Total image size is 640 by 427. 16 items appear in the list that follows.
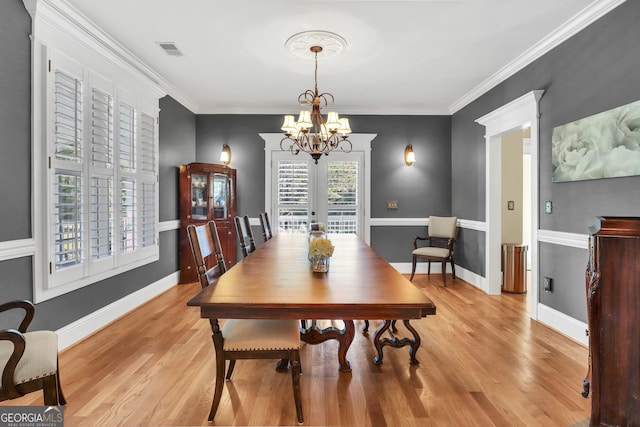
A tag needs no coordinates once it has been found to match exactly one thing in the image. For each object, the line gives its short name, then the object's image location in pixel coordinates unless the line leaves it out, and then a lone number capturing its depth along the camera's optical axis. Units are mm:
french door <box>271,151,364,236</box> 5969
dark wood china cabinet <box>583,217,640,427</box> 1552
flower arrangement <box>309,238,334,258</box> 2121
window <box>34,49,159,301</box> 2734
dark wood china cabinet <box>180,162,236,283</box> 5105
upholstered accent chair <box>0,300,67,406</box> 1544
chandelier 3410
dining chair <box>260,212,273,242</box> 4273
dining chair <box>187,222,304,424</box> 1872
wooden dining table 1551
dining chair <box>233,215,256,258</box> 3312
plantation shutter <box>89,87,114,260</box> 3197
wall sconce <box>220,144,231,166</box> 5773
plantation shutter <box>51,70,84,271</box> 2760
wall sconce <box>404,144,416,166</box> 5832
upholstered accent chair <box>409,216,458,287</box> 5102
